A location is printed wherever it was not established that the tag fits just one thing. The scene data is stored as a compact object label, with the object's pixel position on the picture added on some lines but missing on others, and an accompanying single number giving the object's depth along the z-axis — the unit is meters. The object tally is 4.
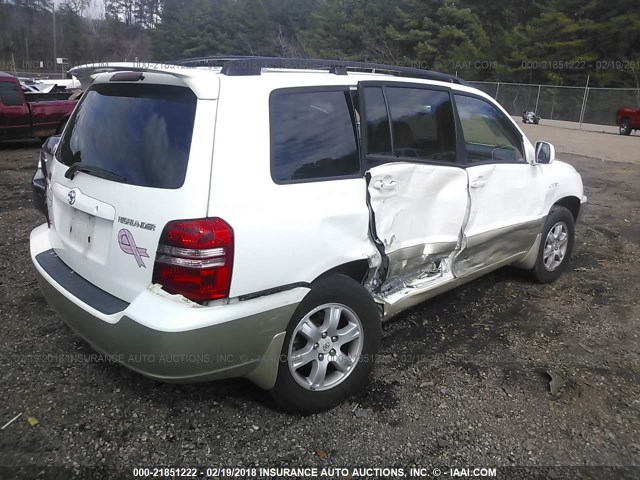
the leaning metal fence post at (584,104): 30.65
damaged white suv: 2.36
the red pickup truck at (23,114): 11.71
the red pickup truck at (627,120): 23.67
